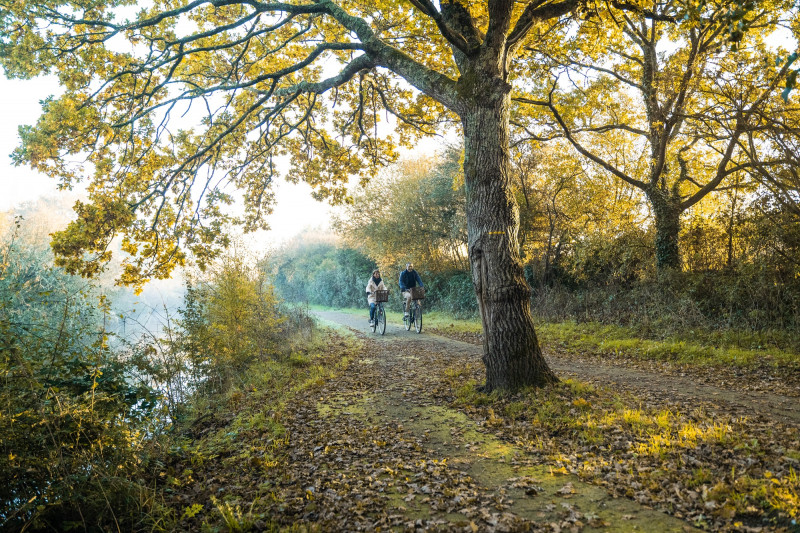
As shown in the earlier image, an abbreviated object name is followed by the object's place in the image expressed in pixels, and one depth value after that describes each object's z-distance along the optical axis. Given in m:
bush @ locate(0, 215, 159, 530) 3.60
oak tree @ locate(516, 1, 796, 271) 10.68
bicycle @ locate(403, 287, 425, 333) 15.67
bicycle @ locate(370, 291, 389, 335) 17.25
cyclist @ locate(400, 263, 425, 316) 16.00
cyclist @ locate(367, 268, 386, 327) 16.33
